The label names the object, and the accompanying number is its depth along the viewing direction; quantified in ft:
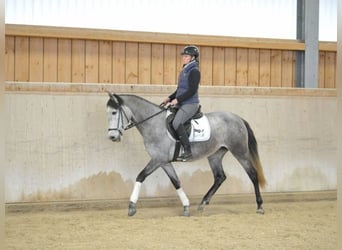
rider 33.32
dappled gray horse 33.80
